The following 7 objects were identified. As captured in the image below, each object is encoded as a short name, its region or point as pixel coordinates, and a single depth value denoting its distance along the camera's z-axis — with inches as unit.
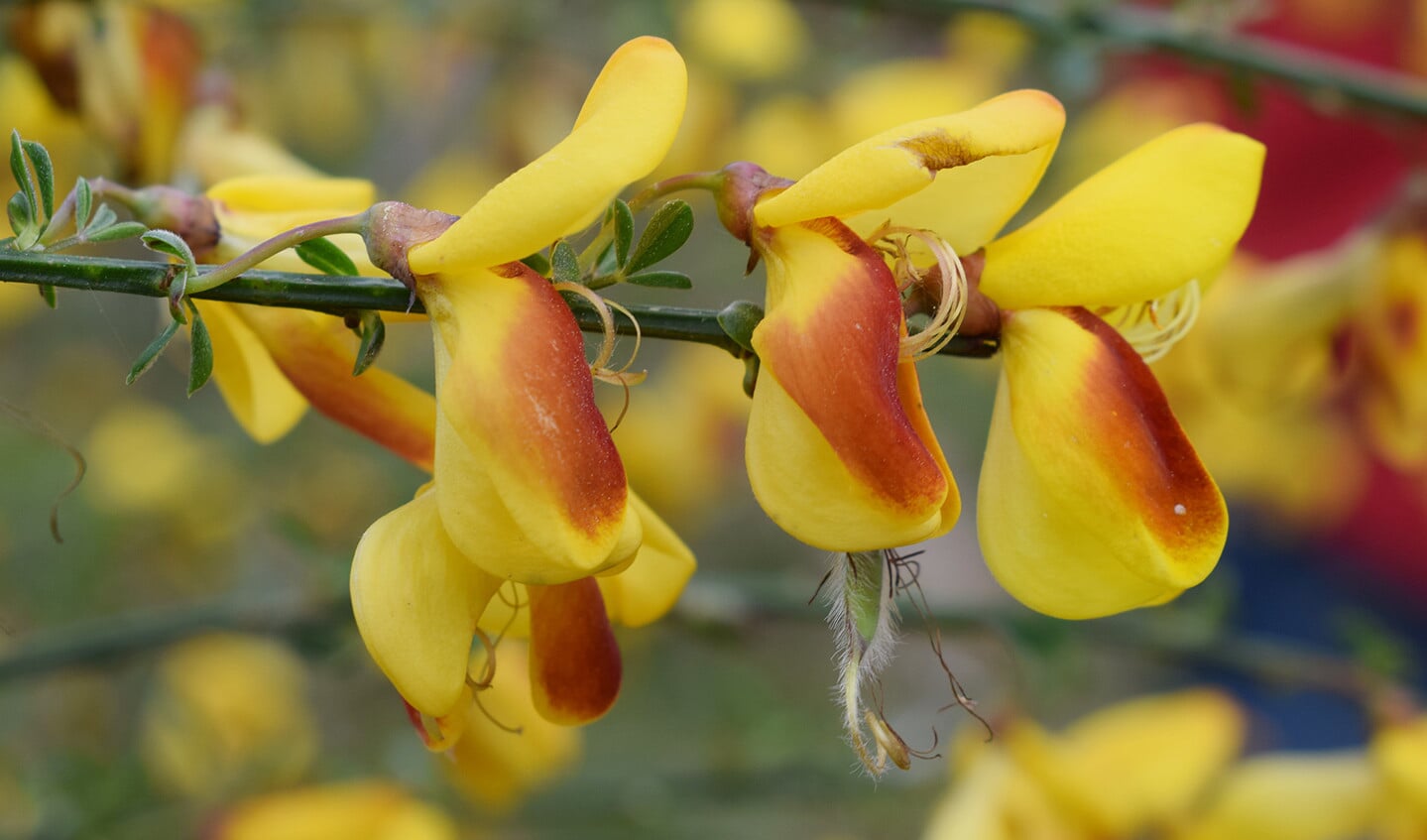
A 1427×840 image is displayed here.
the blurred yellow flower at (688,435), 16.8
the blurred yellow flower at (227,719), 12.1
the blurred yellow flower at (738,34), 15.8
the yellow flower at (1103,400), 6.6
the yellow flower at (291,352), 7.0
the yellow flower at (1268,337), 10.7
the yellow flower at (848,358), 6.4
